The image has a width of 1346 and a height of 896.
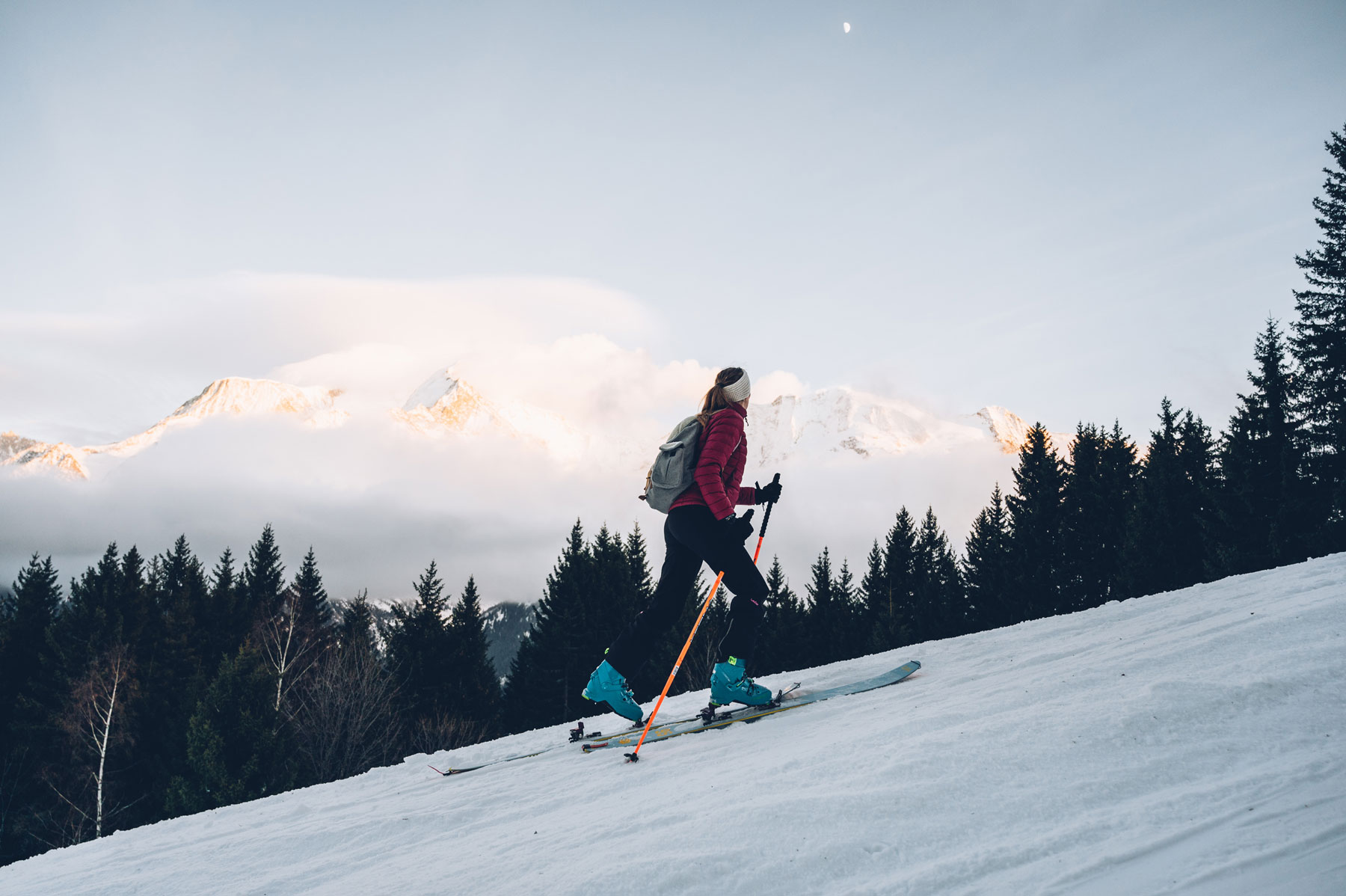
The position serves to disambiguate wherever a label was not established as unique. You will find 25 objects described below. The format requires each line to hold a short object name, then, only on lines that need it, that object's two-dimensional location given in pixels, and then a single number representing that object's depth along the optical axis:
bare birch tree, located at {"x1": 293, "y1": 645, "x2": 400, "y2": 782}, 28.38
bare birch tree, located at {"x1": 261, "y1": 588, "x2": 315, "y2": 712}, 31.44
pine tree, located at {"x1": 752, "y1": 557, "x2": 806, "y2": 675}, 40.56
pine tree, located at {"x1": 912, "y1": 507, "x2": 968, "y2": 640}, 39.91
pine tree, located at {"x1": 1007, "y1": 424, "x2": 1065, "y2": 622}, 34.47
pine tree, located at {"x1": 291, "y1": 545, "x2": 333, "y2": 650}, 44.09
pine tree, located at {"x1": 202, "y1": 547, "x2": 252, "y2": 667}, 38.97
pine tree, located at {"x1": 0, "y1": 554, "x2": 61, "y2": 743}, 33.78
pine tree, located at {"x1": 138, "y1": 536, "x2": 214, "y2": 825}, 31.75
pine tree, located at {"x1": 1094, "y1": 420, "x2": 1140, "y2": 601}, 32.84
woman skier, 4.86
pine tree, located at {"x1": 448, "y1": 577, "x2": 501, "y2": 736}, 36.47
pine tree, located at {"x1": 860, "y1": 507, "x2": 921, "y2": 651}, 40.25
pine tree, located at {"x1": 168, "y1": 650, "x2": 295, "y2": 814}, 23.64
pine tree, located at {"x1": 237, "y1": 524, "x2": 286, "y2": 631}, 44.56
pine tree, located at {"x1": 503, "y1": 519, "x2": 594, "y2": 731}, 36.59
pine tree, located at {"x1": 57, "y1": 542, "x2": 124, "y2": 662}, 35.59
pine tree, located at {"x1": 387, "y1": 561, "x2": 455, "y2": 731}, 35.75
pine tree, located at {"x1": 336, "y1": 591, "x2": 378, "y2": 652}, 39.56
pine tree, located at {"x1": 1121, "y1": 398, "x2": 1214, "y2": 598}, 27.55
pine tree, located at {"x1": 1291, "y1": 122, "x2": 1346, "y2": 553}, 21.77
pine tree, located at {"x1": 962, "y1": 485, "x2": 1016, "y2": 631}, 35.94
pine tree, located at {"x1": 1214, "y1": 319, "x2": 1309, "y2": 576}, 21.66
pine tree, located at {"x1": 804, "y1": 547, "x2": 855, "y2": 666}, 41.41
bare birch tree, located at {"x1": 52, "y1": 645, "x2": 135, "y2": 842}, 28.73
